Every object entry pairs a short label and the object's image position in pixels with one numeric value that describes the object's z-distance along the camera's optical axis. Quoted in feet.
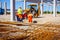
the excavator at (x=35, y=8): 106.80
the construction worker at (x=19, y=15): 64.45
